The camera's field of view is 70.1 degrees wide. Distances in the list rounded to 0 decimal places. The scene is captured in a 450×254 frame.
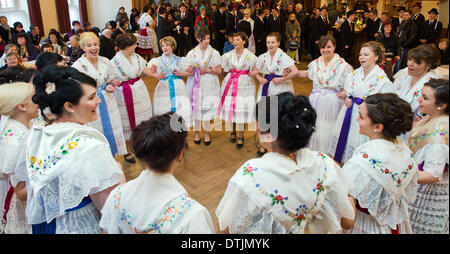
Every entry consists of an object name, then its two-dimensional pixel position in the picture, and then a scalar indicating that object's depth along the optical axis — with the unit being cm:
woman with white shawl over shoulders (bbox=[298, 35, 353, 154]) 311
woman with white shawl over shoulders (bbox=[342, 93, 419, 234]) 143
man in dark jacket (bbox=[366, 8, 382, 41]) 696
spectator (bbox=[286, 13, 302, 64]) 785
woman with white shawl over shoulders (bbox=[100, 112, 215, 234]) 113
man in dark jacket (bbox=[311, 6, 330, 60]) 785
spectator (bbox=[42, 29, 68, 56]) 604
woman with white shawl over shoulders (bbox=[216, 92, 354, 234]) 118
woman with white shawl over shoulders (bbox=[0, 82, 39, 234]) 159
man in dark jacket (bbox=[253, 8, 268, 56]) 777
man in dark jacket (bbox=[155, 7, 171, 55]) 798
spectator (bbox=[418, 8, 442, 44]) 562
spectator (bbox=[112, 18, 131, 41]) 738
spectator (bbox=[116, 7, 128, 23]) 779
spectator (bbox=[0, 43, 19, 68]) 381
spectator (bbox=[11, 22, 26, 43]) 681
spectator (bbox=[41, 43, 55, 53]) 513
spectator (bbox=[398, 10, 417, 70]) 596
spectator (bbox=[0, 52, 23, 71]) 358
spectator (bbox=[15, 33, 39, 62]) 548
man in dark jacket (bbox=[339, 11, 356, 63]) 709
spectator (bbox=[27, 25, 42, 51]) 709
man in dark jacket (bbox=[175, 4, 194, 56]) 834
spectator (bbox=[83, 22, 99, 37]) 709
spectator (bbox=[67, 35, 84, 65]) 522
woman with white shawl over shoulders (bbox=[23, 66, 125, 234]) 136
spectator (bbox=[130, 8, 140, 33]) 942
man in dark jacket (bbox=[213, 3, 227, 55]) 821
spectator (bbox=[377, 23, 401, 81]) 617
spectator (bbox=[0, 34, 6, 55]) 597
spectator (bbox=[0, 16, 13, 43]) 677
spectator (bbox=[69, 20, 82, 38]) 726
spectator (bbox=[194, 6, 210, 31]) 824
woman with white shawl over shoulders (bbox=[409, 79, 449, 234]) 159
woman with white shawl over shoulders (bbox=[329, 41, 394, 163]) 278
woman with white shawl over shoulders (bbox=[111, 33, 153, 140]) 334
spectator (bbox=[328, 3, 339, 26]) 794
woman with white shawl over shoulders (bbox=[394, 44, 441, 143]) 242
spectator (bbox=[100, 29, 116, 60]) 570
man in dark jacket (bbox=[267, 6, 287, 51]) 793
